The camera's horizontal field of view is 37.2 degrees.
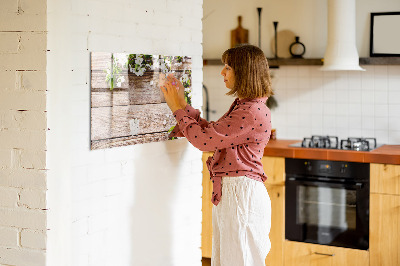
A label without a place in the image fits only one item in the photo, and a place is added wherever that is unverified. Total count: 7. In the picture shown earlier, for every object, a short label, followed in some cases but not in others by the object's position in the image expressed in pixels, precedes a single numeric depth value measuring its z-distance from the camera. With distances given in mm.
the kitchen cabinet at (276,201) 4375
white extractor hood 4469
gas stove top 4305
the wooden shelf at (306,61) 4523
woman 2701
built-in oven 4133
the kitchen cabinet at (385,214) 4000
